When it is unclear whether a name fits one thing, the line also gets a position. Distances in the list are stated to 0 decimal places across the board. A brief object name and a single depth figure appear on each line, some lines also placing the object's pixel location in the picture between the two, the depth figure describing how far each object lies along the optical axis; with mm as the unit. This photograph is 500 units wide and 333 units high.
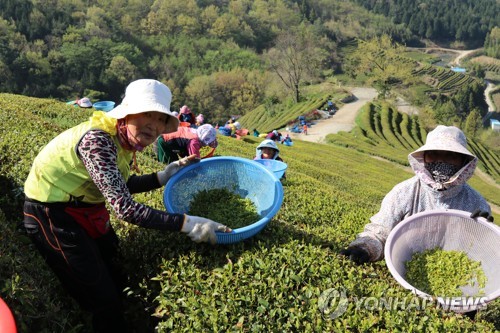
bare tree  53094
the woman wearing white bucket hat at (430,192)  3033
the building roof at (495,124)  70225
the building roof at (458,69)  97312
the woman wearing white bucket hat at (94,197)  2387
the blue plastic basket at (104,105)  15255
